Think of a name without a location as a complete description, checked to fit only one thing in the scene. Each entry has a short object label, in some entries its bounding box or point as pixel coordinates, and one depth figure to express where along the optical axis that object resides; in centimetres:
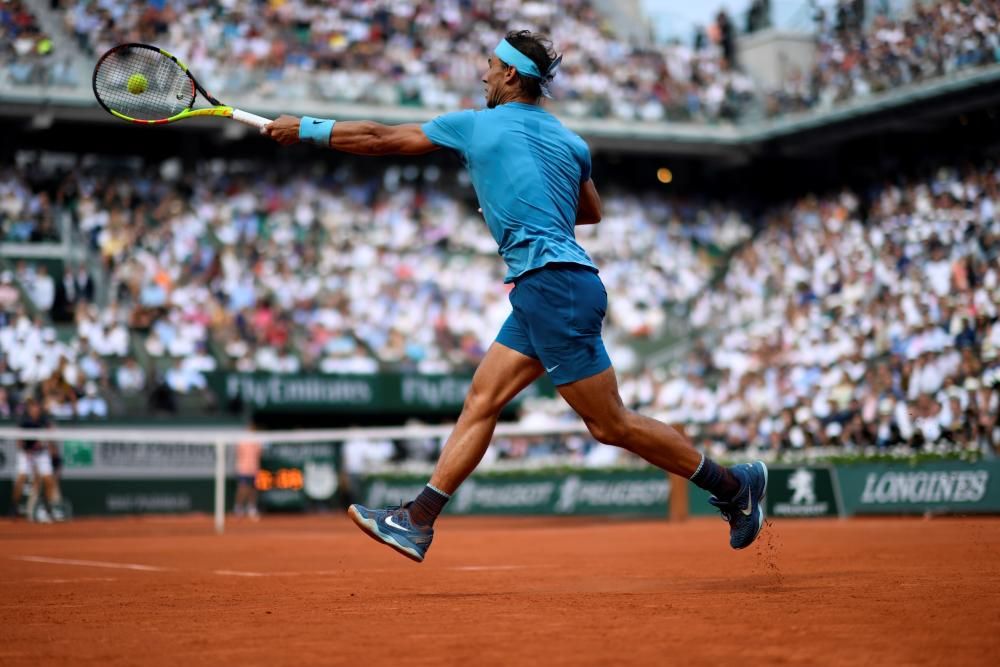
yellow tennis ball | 756
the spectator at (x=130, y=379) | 2380
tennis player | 614
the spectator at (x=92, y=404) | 2274
